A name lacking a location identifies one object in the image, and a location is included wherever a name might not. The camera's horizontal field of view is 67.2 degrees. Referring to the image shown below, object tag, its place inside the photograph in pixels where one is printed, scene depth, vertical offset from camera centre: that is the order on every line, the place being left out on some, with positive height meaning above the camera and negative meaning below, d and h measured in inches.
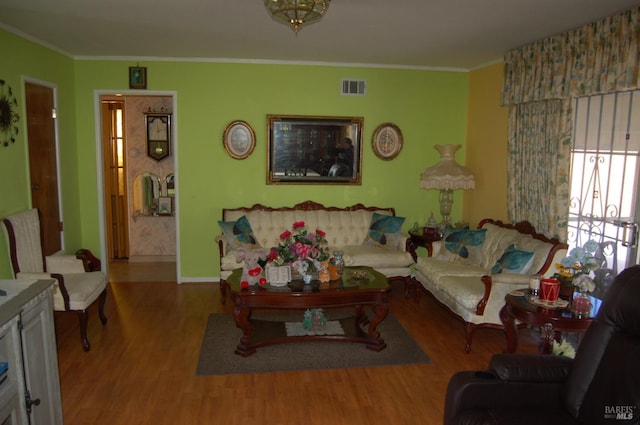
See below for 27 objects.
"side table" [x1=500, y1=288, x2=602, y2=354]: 124.0 -39.8
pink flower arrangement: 152.8 -29.3
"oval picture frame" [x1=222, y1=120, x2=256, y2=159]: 222.8 +9.1
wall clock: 270.5 +12.6
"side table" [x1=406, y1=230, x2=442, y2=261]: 210.1 -35.0
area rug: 143.6 -61.2
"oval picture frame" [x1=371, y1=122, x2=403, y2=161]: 232.2 +10.0
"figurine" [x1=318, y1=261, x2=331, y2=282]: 156.6 -36.3
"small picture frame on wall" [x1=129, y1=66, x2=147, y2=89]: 216.1 +35.7
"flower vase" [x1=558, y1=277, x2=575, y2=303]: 133.0 -34.2
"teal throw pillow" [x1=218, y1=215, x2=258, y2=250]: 203.9 -31.9
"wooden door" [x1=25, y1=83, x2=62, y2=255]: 177.8 -2.6
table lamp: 215.8 -5.3
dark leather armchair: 83.4 -40.7
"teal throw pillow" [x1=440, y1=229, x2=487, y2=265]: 191.5 -33.0
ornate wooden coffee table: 148.6 -43.5
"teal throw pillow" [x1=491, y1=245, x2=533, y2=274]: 161.0 -32.9
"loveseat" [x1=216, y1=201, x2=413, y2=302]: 204.8 -32.0
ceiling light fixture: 105.5 +33.5
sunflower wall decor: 156.0 +12.9
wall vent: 227.3 +34.9
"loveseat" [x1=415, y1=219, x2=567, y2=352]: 155.0 -37.0
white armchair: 151.7 -38.8
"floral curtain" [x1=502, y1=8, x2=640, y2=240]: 140.0 +24.2
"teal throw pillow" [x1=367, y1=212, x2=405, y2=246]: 217.2 -31.0
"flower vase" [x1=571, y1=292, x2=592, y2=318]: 124.7 -36.6
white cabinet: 85.3 -38.3
